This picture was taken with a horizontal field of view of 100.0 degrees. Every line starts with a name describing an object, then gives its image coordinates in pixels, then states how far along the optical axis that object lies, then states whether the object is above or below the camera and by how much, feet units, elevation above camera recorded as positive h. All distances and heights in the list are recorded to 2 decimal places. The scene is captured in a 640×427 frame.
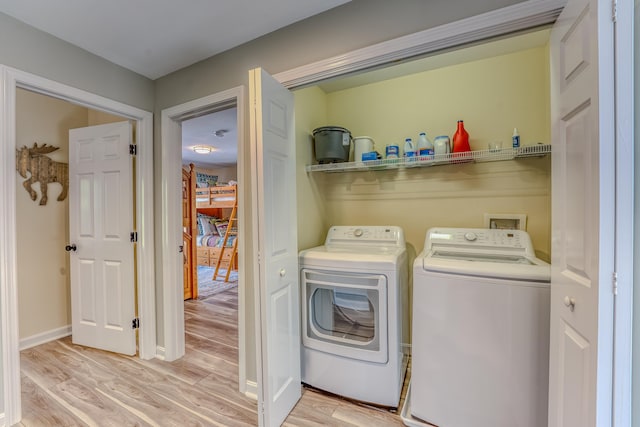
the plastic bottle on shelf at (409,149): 6.77 +1.56
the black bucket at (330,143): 7.05 +1.76
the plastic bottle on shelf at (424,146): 6.57 +1.58
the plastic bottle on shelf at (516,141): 5.76 +1.46
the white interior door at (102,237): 7.54 -0.73
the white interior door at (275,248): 4.51 -0.70
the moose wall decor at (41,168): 8.14 +1.38
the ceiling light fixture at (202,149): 15.08 +3.56
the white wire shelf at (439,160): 5.41 +1.18
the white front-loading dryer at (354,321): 5.38 -2.46
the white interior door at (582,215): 2.60 -0.08
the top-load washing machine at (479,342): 4.19 -2.22
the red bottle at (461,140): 6.41 +1.65
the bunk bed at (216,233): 16.96 -1.60
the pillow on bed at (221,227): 20.01 -1.24
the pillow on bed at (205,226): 20.45 -1.18
